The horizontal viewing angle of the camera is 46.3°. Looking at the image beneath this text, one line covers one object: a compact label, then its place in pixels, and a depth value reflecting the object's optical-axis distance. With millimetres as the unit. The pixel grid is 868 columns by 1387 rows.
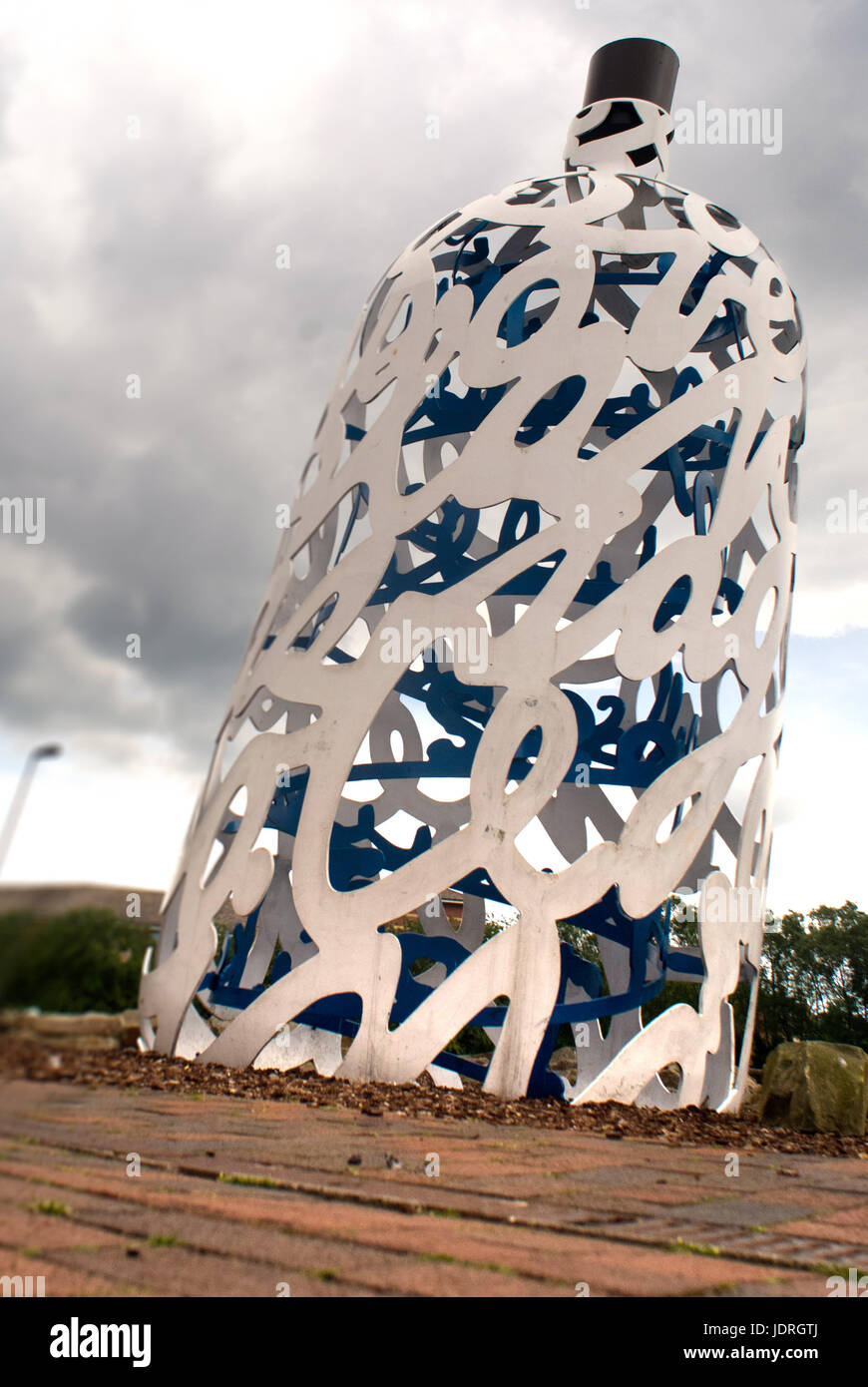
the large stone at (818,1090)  5270
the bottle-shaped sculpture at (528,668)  4910
